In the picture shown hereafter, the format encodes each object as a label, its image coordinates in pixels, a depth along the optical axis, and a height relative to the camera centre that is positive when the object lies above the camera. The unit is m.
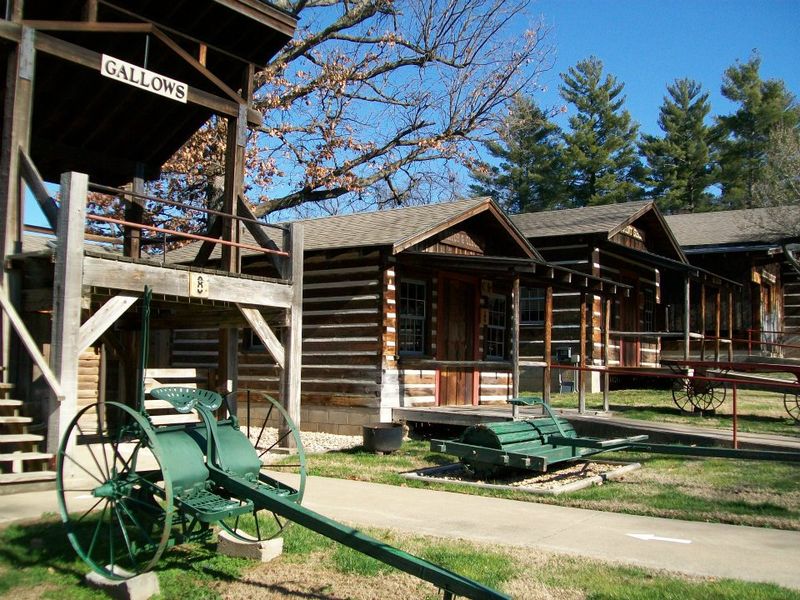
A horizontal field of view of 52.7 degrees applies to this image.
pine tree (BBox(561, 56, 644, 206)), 51.53 +13.99
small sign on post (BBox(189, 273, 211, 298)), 10.73 +0.91
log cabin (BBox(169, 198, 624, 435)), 15.66 +0.94
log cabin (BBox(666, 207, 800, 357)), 26.27 +3.38
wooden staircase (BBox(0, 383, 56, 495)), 8.59 -1.13
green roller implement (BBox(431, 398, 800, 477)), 10.52 -1.20
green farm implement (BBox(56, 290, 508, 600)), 5.43 -0.98
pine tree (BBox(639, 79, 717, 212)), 53.94 +13.82
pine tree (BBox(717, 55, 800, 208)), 52.53 +15.69
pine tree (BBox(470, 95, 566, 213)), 52.41 +12.21
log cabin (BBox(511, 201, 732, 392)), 22.17 +2.41
